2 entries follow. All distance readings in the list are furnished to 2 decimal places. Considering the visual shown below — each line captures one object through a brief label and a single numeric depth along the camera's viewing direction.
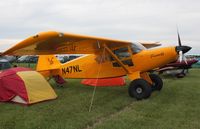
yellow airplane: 5.84
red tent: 5.44
